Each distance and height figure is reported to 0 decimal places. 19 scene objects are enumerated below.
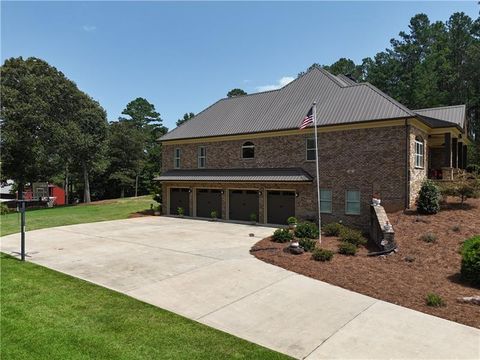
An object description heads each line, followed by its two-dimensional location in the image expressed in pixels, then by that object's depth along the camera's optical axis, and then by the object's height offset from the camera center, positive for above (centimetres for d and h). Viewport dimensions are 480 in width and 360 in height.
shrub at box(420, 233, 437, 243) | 1353 -232
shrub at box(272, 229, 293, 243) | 1556 -254
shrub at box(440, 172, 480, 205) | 1725 -42
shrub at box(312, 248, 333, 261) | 1223 -270
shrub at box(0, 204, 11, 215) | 3374 -283
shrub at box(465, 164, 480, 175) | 2873 +89
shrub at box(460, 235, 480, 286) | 948 -235
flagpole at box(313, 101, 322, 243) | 1532 +264
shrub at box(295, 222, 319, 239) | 1619 -245
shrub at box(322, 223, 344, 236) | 1720 -250
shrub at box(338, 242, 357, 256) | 1312 -266
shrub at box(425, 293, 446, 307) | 802 -286
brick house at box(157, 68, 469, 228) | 1920 +175
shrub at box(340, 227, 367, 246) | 1488 -256
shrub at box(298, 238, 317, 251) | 1373 -259
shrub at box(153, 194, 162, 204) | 3134 -157
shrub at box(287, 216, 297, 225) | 1981 -234
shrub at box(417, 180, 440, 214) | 1694 -103
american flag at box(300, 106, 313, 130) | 1567 +272
